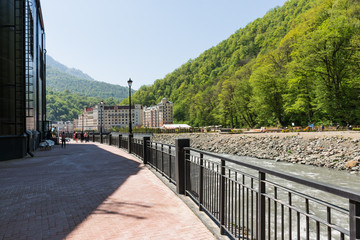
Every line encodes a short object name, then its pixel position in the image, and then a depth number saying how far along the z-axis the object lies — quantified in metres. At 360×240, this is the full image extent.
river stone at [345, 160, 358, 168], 16.48
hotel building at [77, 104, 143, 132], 174.25
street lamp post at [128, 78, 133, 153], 16.65
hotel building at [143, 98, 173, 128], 146.12
